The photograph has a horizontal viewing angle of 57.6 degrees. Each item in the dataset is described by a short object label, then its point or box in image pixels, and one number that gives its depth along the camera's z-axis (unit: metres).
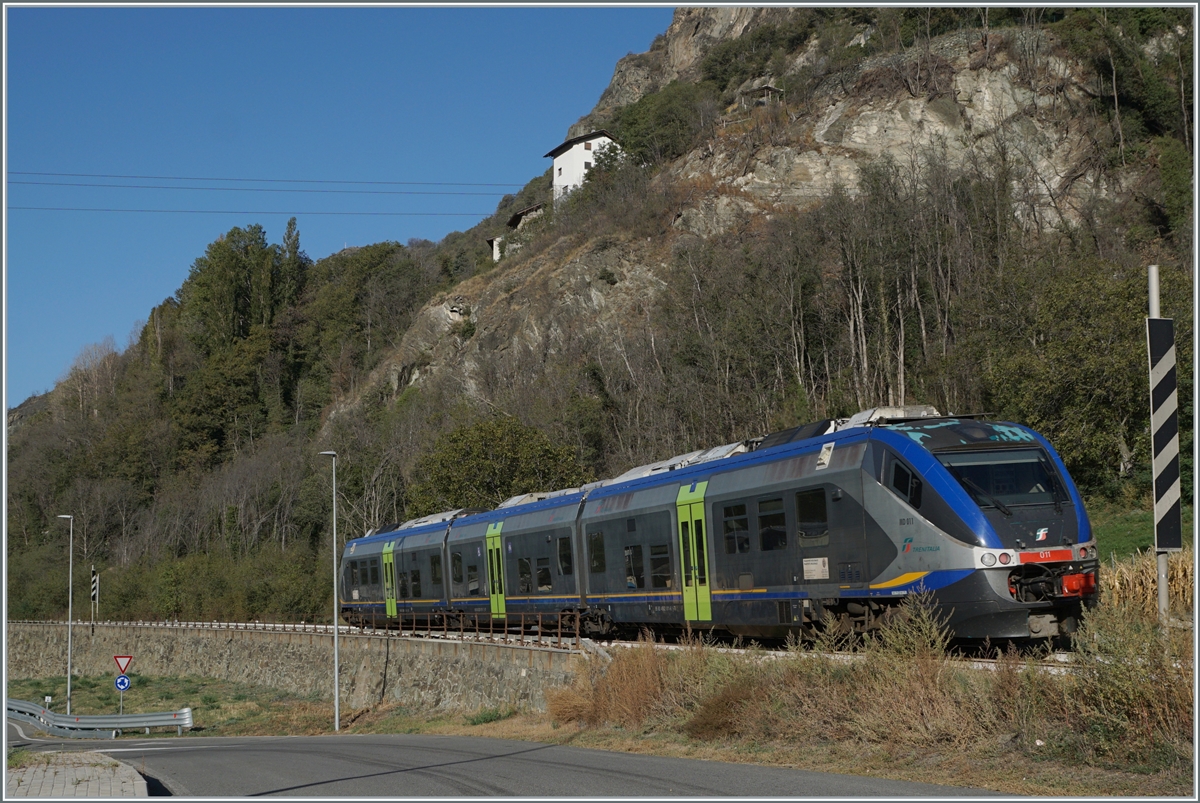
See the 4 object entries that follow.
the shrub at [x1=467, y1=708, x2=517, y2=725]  24.23
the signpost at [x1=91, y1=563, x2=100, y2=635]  70.90
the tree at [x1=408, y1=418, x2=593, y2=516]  46.41
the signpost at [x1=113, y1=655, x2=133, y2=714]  36.47
